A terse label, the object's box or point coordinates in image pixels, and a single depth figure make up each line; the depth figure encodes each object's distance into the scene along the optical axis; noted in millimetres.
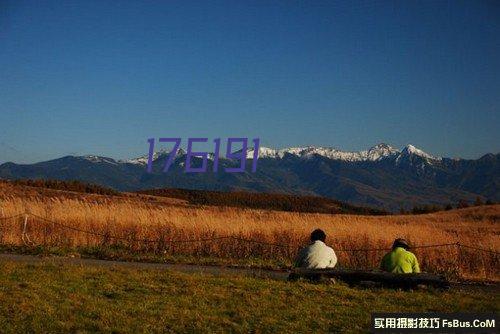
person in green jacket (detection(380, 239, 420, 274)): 14695
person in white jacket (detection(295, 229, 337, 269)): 15117
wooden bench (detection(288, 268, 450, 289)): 14031
